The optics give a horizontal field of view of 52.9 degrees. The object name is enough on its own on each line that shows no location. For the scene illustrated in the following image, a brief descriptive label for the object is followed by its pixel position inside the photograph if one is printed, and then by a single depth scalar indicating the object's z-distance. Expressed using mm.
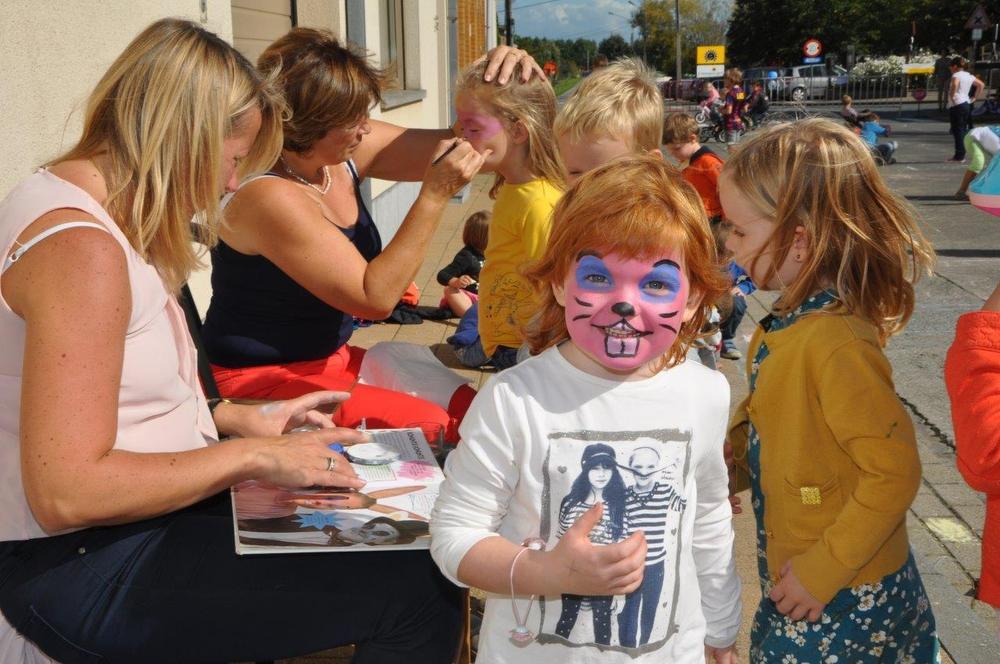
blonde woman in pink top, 1751
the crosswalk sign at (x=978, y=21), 30641
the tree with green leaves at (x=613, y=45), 106650
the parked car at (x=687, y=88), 48734
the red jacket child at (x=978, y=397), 1673
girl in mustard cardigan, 1955
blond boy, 3021
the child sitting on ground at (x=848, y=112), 17030
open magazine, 1907
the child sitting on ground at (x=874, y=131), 12773
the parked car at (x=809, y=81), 42062
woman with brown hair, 2795
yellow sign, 55038
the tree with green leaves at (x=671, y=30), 82812
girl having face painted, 3248
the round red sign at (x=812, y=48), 56197
